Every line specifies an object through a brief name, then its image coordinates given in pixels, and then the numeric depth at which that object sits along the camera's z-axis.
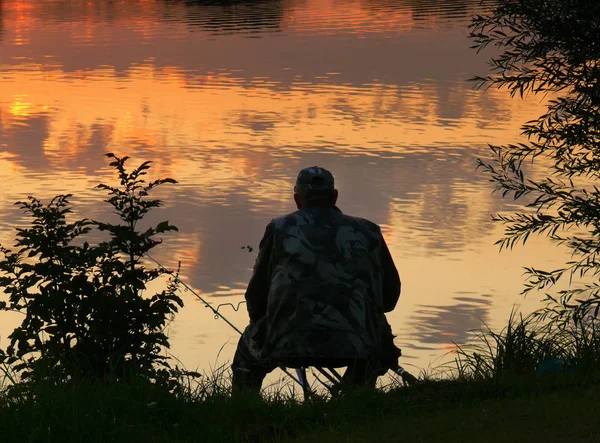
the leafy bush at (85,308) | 17.31
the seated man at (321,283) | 15.56
